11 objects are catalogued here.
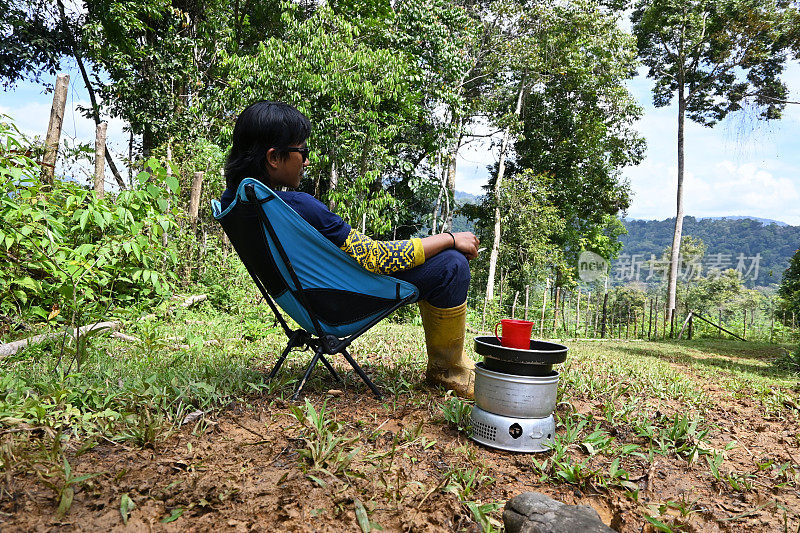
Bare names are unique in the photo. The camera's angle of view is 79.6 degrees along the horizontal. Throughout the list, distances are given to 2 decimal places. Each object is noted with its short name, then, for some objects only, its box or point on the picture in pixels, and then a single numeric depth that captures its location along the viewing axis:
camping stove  1.91
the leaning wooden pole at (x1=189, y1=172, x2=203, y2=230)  6.31
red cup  2.01
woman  2.08
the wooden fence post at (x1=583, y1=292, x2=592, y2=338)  12.46
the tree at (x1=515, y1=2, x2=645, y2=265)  16.70
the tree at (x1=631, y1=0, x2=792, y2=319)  15.80
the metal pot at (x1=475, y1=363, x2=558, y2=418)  1.91
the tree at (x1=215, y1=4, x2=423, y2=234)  9.22
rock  1.22
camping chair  1.99
